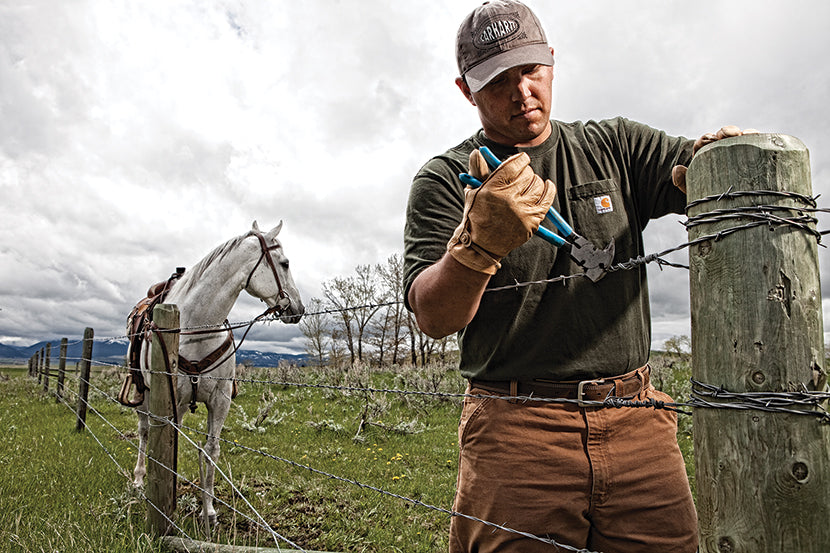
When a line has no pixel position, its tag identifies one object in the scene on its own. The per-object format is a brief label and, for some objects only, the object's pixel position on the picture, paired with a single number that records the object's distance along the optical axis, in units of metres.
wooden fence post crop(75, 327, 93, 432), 8.29
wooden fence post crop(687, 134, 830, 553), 1.02
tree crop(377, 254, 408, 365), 31.64
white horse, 4.66
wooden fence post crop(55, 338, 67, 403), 10.79
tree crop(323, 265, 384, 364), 32.81
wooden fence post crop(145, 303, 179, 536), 3.25
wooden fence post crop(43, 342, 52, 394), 14.10
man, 1.67
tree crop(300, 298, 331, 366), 34.16
